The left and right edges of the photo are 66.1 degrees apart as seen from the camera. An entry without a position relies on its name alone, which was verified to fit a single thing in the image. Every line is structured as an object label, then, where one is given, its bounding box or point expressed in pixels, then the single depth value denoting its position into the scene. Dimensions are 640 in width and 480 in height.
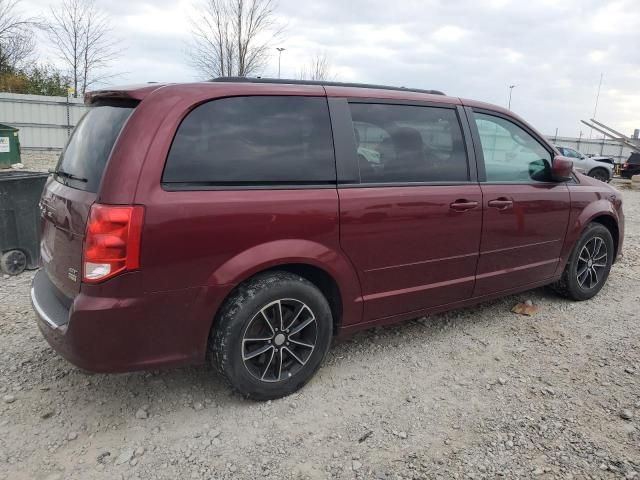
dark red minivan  2.34
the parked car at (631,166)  20.70
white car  19.16
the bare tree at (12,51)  19.07
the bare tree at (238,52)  15.48
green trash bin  13.42
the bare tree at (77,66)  20.80
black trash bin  4.71
